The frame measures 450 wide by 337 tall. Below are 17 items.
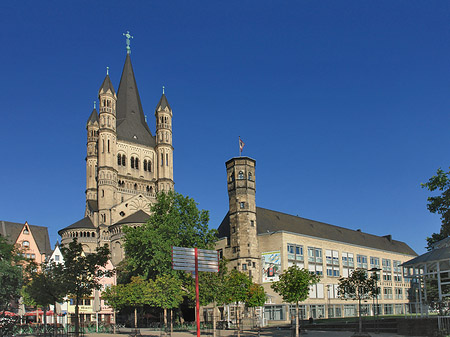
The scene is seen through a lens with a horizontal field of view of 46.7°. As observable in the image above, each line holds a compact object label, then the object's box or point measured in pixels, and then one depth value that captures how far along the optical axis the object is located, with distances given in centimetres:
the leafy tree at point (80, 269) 3959
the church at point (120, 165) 9975
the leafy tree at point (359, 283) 4944
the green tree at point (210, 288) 4638
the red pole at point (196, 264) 2572
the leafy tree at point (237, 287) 5008
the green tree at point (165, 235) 5688
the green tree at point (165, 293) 4584
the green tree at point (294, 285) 4541
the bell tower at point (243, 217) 7200
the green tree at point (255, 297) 5574
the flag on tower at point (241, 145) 7610
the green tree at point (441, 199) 4197
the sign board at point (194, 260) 2542
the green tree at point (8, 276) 3159
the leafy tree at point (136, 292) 4828
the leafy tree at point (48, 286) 3938
